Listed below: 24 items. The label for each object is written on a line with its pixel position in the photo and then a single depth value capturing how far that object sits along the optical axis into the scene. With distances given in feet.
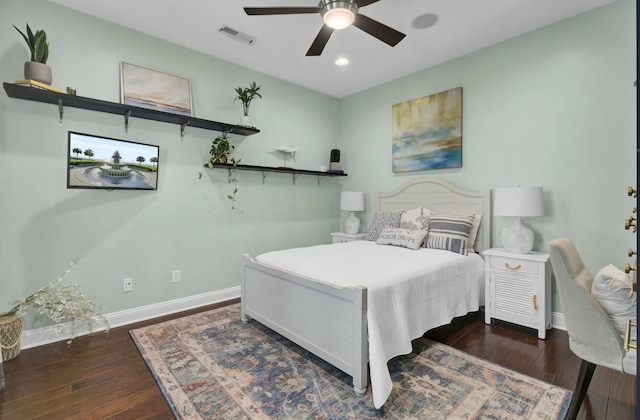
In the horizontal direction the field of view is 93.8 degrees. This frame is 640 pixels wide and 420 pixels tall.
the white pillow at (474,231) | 10.52
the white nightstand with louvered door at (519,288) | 8.51
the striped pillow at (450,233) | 9.80
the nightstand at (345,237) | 13.73
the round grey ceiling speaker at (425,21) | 8.81
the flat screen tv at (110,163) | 8.54
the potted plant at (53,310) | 7.16
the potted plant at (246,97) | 11.57
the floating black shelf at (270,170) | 11.22
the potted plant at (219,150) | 11.03
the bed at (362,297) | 5.96
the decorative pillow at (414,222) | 10.91
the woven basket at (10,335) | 7.04
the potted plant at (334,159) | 15.23
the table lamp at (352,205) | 13.96
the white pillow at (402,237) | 10.30
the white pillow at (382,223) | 12.09
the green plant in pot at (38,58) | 7.41
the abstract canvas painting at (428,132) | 11.46
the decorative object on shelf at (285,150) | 13.34
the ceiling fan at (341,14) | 6.69
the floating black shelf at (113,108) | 7.52
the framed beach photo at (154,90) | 9.36
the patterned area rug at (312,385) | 5.47
